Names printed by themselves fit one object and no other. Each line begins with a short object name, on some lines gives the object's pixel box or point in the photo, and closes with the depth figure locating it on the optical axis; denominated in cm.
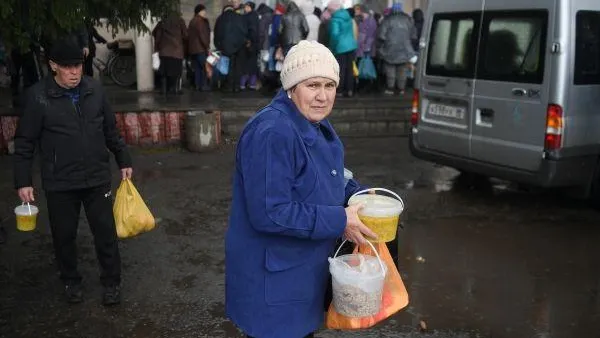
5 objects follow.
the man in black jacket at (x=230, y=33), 1248
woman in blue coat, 227
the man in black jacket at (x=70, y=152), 400
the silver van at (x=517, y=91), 595
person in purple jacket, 1329
